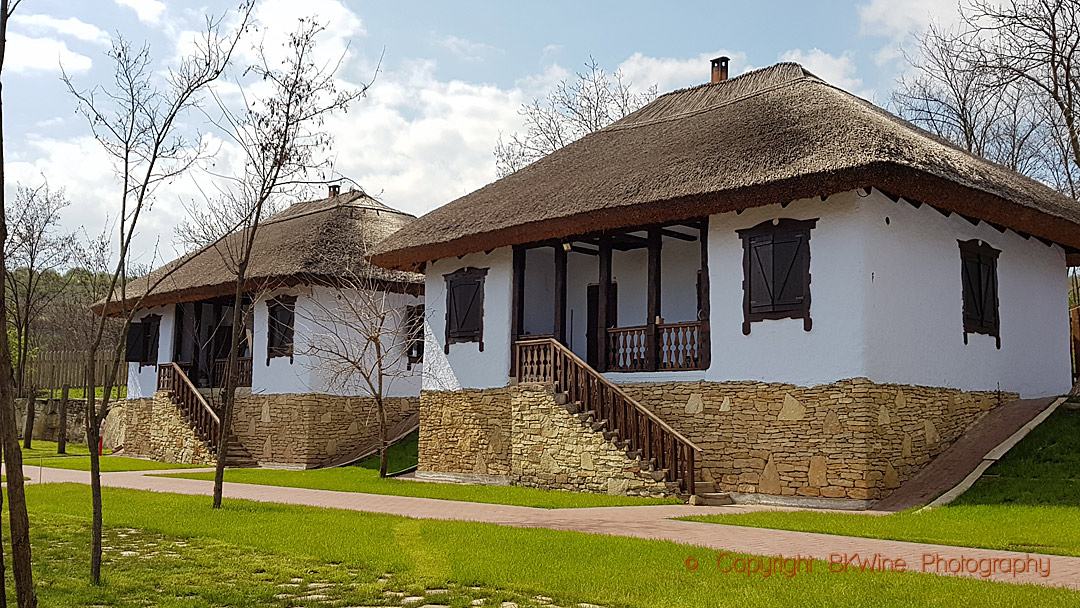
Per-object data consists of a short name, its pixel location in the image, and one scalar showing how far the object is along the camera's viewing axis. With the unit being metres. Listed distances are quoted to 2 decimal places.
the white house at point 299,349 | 20.33
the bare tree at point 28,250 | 25.03
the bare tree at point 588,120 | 31.55
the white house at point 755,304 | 12.21
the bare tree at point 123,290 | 6.38
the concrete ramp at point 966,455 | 11.82
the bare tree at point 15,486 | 4.27
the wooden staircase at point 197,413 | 21.25
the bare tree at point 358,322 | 20.12
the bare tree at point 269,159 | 10.41
